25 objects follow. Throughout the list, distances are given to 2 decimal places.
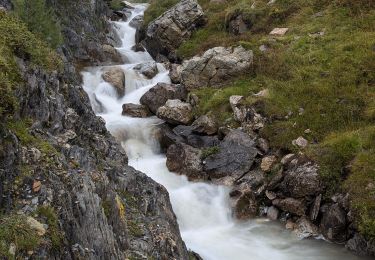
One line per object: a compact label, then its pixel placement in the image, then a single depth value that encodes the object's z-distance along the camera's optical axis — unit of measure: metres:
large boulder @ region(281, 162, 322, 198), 15.93
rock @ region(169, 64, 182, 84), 27.11
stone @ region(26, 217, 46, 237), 7.16
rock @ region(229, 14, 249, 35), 30.34
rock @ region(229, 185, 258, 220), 16.70
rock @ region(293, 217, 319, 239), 15.13
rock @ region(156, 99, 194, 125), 22.02
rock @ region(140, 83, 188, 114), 24.14
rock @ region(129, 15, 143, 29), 41.61
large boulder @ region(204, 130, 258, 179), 18.25
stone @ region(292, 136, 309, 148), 18.05
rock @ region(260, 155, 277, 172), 17.80
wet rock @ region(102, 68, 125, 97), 26.53
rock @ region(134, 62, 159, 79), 28.57
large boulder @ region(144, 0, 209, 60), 32.41
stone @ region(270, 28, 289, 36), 27.56
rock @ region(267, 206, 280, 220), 16.37
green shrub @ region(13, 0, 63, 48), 18.38
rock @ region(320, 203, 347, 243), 14.63
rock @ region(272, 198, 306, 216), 15.92
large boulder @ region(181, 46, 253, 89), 24.41
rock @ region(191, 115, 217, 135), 20.92
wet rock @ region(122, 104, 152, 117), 23.84
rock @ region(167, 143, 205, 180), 18.57
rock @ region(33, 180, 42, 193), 8.00
